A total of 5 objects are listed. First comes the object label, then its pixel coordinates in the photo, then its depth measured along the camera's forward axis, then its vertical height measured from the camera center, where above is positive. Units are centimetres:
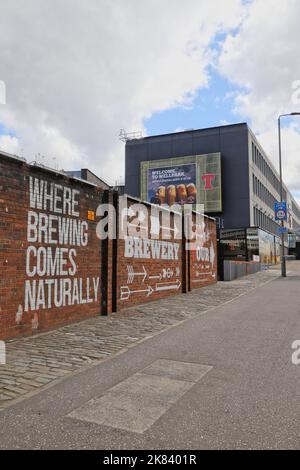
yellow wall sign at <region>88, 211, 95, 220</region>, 988 +117
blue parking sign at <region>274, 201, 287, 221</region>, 2892 +369
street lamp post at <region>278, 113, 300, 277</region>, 2712 +719
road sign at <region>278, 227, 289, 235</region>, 2840 +217
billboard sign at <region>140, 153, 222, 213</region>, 4225 +910
